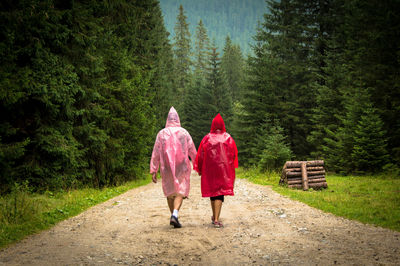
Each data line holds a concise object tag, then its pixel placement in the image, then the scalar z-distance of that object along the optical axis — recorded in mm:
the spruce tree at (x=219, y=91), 41750
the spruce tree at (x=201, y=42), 65750
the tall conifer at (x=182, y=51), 53206
